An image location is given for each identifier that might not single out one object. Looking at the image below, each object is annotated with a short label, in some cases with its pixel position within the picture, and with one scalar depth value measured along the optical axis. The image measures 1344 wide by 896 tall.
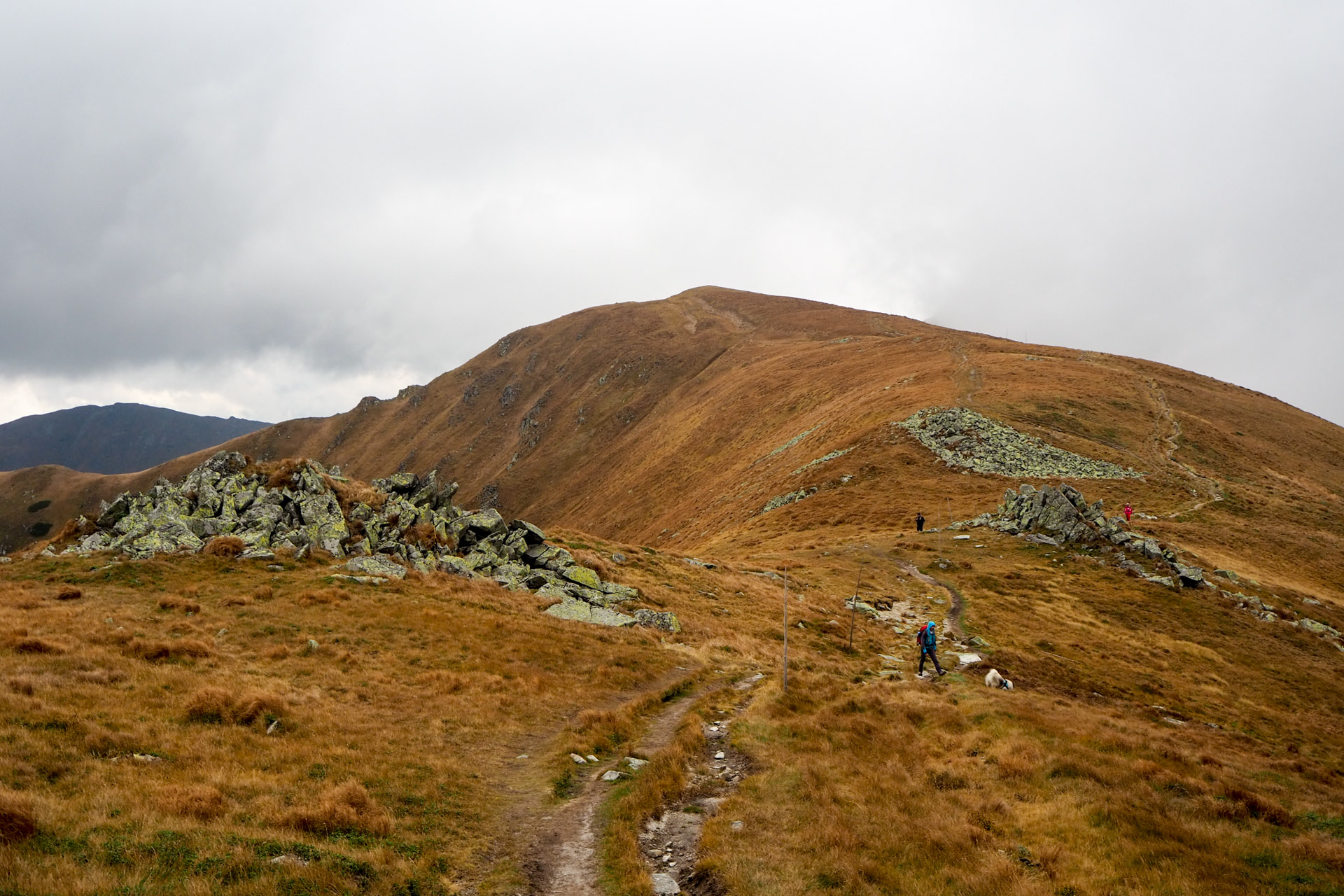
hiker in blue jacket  23.97
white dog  23.00
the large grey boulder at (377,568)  26.86
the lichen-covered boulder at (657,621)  28.02
